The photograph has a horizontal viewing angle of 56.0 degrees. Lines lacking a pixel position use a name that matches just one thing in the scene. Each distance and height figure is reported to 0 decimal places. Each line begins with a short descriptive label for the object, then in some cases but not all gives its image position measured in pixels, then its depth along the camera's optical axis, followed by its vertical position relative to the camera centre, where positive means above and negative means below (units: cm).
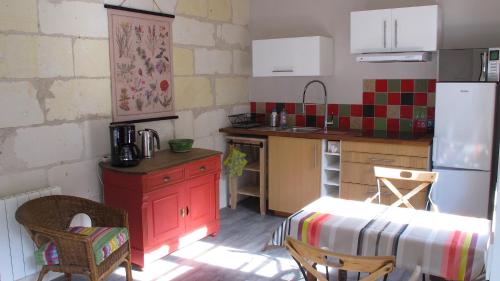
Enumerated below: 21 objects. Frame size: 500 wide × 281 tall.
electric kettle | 385 -34
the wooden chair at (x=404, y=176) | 303 -53
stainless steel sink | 475 -33
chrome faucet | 494 -7
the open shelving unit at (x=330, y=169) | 443 -68
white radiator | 302 -93
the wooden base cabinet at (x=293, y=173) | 452 -74
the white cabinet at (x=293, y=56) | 463 +42
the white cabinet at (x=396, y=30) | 399 +58
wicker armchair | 276 -81
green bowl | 415 -40
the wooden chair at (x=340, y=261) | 188 -67
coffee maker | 358 -36
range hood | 401 +35
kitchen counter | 405 -36
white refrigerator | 370 -41
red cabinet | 347 -80
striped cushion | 284 -90
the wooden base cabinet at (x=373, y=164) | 402 -59
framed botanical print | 383 +30
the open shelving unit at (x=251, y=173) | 484 -84
